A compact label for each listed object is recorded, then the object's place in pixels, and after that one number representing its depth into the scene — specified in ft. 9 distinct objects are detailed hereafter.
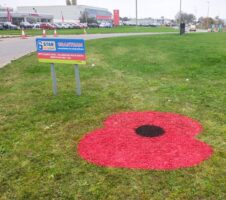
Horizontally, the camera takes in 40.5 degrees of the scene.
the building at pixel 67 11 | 361.71
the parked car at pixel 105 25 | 239.30
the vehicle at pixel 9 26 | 175.66
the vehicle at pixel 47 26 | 191.05
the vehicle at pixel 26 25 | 195.10
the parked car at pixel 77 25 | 215.14
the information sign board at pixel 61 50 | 22.93
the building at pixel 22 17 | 257.55
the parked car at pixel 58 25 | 201.99
